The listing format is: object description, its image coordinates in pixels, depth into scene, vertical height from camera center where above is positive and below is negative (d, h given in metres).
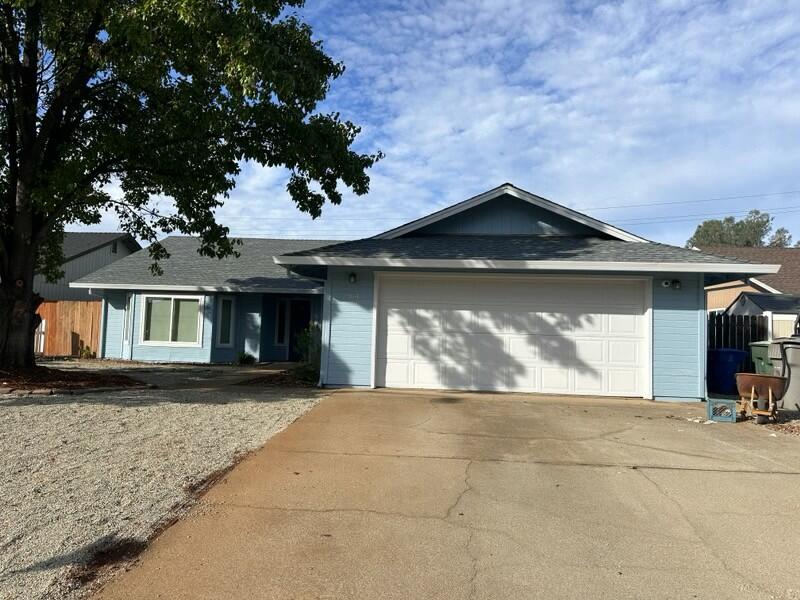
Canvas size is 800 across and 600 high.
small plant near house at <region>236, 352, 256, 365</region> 16.94 -1.20
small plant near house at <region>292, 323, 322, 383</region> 11.70 -0.73
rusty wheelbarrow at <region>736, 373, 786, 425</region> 8.12 -0.80
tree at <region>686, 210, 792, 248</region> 65.50 +12.67
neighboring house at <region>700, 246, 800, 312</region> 20.70 +2.50
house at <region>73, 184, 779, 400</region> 10.24 +0.31
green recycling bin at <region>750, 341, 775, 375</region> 10.39 -0.37
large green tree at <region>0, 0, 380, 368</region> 9.15 +3.75
